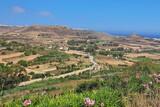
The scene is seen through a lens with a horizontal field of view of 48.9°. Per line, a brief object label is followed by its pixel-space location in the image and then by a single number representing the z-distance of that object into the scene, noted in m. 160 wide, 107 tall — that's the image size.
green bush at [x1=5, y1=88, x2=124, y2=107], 3.69
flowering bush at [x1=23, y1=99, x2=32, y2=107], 3.58
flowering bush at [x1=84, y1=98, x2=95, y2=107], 3.49
